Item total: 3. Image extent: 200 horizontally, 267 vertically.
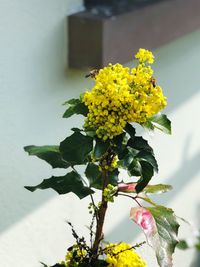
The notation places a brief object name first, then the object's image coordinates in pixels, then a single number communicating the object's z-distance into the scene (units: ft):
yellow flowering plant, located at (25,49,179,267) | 2.37
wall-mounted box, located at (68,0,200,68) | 3.45
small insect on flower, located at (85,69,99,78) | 2.48
